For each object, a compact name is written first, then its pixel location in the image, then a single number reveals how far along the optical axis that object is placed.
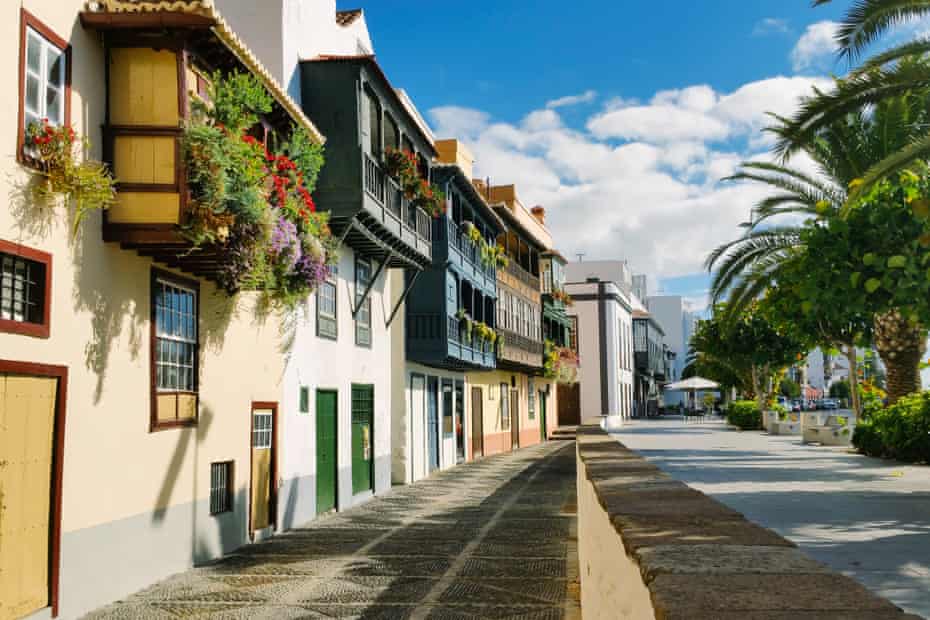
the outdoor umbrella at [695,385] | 61.04
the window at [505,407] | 36.91
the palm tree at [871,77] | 12.06
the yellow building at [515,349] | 33.47
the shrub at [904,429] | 18.36
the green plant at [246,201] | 9.45
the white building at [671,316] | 126.93
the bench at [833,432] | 27.19
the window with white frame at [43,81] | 8.33
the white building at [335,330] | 15.11
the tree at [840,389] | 97.86
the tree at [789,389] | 88.28
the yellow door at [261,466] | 13.51
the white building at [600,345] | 60.59
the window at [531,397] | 43.03
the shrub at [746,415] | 42.44
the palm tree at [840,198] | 18.55
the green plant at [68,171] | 8.23
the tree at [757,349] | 40.38
